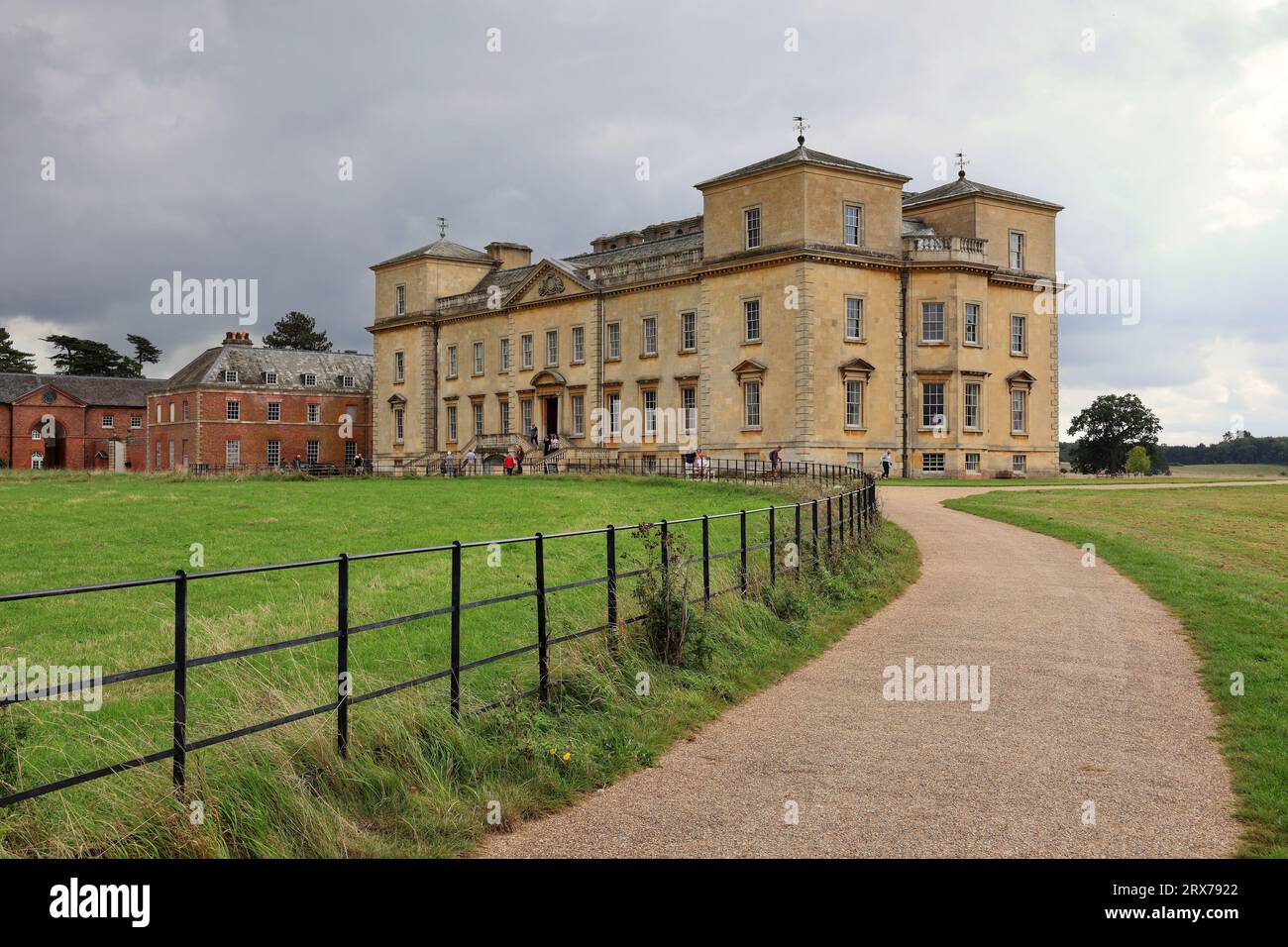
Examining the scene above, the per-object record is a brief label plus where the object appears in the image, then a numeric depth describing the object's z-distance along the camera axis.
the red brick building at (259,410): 83.12
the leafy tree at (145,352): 118.44
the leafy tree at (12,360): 110.50
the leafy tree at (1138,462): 87.56
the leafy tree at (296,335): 121.69
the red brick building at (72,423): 90.56
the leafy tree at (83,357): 109.75
